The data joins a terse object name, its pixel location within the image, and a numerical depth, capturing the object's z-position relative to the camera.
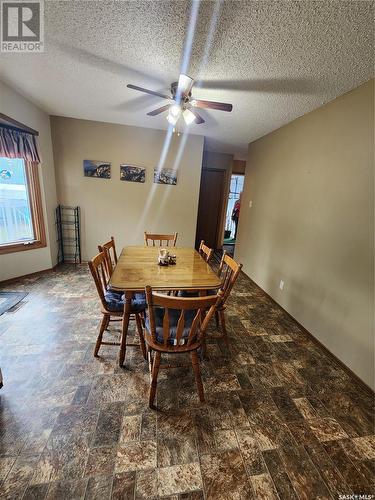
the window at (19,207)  2.90
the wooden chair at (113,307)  1.68
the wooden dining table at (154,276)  1.55
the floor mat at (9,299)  2.43
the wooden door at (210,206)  5.29
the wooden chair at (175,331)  1.20
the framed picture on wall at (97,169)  3.61
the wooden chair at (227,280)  1.75
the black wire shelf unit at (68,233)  3.73
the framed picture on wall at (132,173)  3.71
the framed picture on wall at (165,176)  3.83
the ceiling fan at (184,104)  1.70
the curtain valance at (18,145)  2.54
